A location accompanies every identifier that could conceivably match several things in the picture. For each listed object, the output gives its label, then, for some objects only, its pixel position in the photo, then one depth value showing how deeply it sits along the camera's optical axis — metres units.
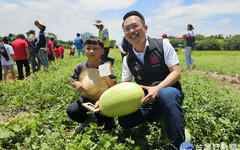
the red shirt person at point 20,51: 7.41
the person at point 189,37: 8.88
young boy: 2.80
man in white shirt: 2.33
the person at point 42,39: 7.38
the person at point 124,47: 7.46
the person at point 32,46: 7.88
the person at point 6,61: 7.04
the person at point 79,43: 12.38
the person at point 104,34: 7.14
